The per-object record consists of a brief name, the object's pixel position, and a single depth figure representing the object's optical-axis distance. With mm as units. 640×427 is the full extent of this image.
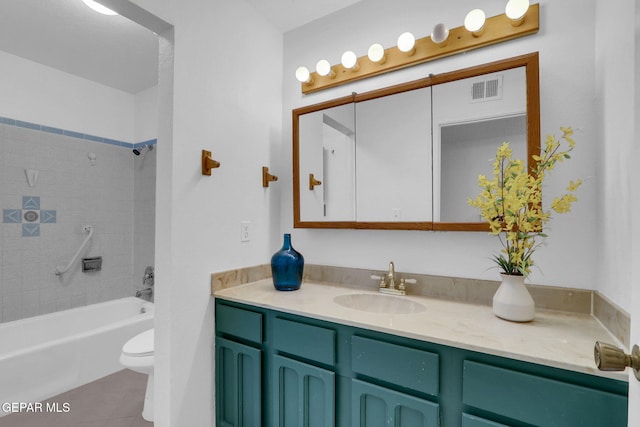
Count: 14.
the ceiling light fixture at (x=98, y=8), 1726
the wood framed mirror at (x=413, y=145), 1286
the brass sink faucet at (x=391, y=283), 1479
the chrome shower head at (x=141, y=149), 3027
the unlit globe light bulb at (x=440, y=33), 1368
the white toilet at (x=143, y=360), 1714
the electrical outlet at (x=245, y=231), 1660
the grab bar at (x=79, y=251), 2615
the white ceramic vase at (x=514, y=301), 1049
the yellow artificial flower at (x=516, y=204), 1033
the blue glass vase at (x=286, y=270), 1537
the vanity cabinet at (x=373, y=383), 781
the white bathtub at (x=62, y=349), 1904
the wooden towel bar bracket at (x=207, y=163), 1427
